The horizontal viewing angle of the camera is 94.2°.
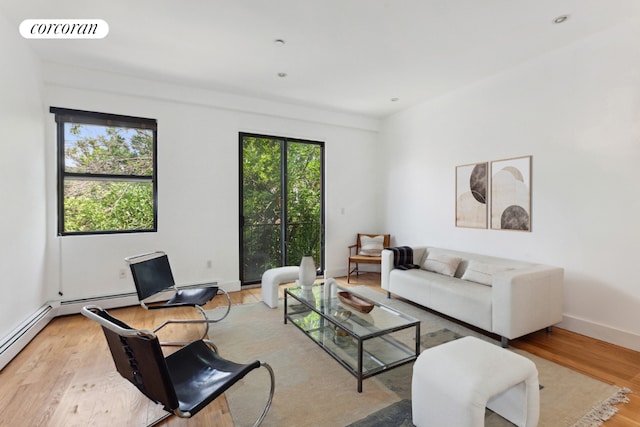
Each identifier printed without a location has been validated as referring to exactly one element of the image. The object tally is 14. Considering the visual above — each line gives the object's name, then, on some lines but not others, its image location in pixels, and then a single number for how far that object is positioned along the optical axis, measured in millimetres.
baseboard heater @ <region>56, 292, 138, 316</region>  3479
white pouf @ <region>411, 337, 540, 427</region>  1461
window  3537
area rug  1776
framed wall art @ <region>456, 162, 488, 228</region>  3824
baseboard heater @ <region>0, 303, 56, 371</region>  2387
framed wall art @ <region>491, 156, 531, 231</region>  3361
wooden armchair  4867
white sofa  2627
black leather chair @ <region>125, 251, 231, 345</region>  2779
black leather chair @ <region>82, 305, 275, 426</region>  1325
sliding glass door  4641
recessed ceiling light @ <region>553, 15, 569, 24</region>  2532
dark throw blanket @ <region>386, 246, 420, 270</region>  3973
